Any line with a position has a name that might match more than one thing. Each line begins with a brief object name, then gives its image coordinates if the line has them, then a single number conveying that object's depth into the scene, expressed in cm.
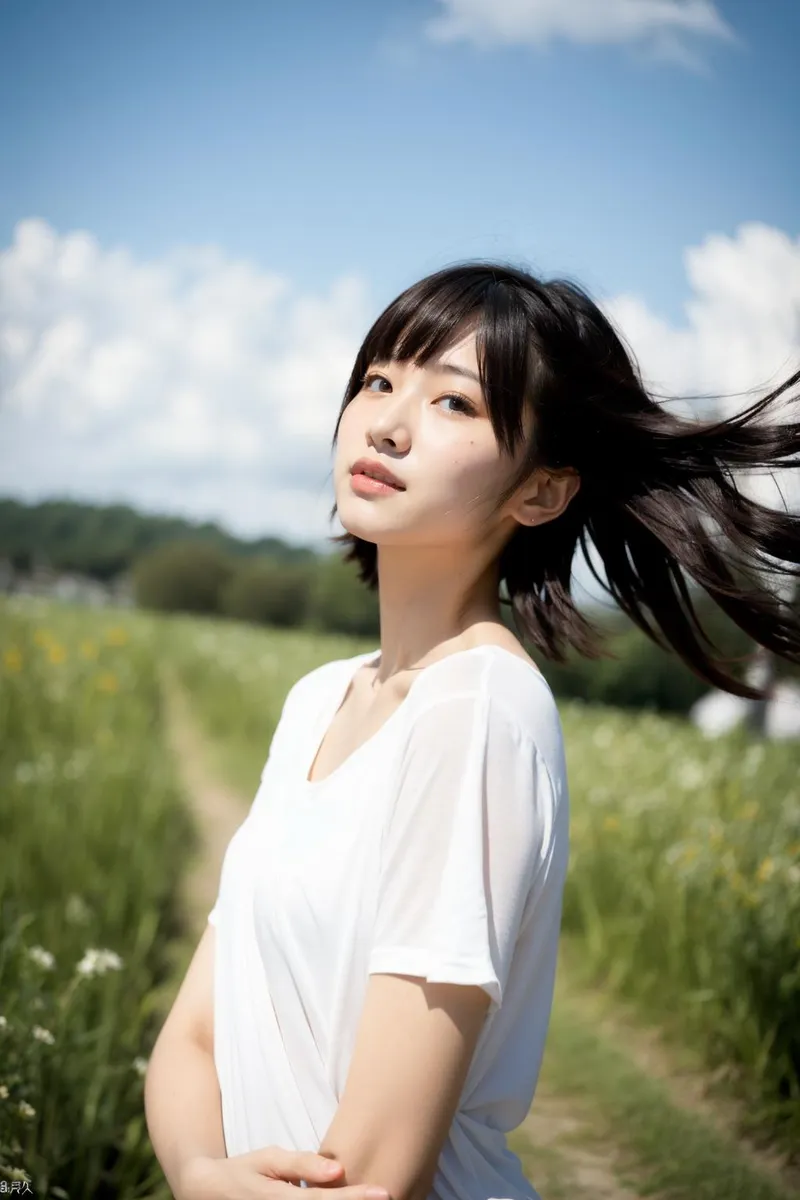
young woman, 119
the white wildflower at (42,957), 221
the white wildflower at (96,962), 212
